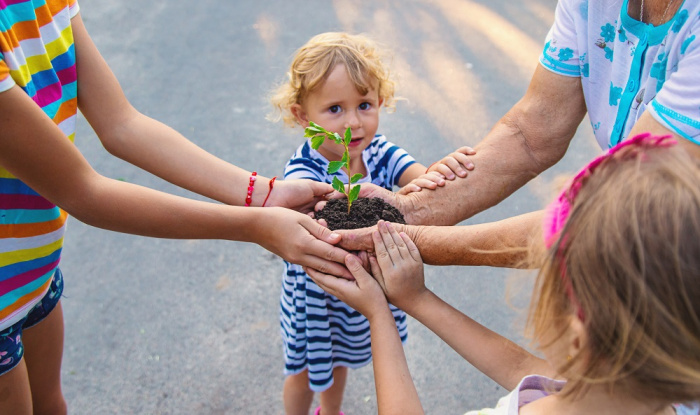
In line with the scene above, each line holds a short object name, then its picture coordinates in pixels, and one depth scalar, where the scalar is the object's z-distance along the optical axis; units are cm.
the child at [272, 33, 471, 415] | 212
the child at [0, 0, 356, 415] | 151
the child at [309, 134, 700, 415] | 102
